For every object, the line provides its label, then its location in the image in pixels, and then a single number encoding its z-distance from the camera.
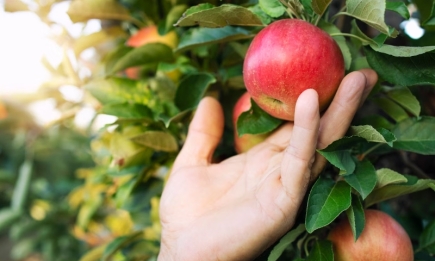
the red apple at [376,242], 0.53
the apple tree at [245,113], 0.52
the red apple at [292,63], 0.49
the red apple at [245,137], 0.66
